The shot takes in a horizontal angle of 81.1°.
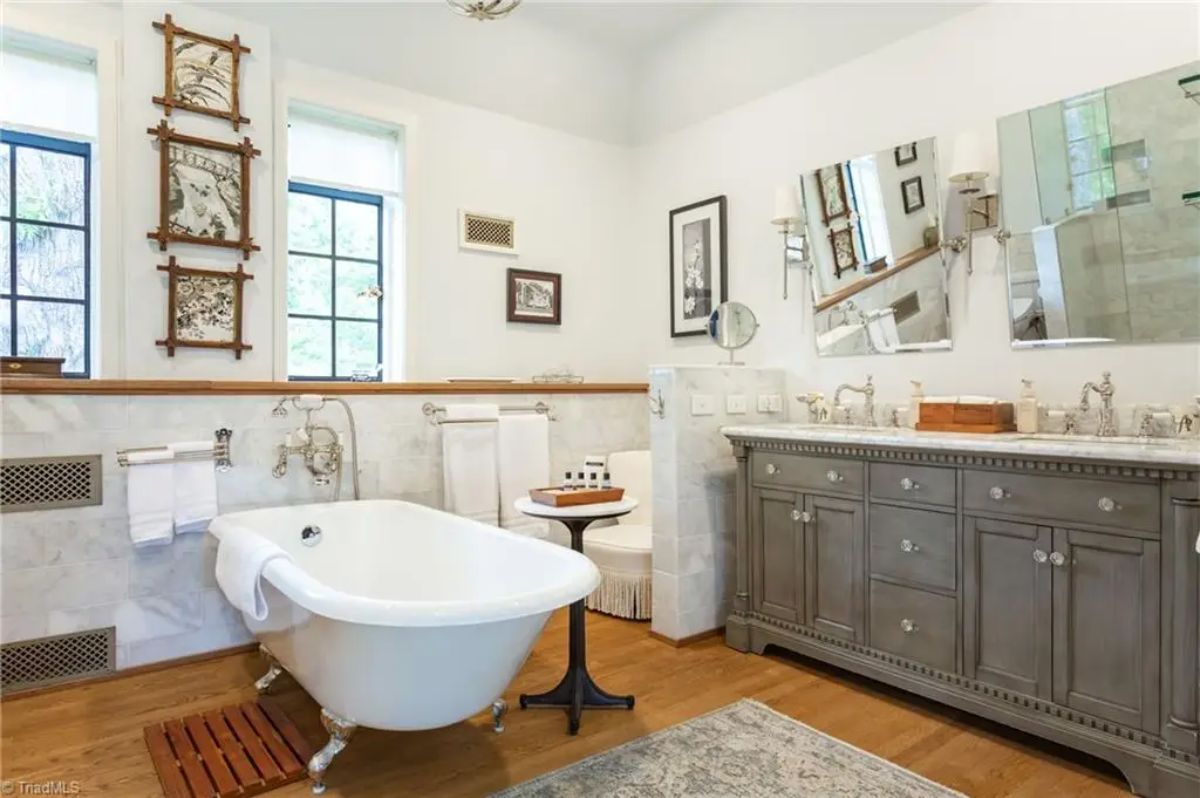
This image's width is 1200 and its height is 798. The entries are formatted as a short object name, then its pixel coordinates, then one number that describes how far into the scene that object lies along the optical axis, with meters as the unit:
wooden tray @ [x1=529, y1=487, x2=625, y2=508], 2.54
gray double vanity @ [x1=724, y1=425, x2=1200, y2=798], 1.91
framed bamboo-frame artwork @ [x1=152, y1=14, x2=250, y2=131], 3.09
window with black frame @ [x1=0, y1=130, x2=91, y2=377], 3.00
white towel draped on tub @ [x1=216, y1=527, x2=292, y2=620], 2.09
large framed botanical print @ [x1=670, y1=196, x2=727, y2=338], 4.09
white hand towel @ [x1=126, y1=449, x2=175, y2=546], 2.76
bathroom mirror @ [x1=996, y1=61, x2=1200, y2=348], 2.33
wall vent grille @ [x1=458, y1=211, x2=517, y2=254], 4.02
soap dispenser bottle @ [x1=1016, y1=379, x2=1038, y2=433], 2.58
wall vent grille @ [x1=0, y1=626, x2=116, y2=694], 2.63
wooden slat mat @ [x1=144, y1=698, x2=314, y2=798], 2.00
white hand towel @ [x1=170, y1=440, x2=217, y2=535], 2.87
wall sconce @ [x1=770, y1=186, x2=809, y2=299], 3.50
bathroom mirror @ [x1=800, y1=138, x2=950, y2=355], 3.03
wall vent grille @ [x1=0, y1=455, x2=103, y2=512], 2.64
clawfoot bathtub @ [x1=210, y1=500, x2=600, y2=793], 1.73
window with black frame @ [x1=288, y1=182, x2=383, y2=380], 3.65
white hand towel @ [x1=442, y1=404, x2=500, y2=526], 3.56
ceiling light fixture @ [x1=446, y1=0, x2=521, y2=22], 2.13
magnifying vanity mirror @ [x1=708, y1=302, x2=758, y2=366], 3.63
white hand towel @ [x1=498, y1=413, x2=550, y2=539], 3.75
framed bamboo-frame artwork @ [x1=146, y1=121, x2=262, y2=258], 3.09
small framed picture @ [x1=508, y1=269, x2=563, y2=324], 4.21
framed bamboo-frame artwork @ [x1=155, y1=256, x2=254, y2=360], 3.12
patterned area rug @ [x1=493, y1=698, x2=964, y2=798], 1.97
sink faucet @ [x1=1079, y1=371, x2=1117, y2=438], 2.43
